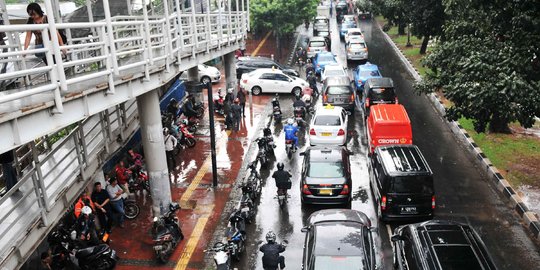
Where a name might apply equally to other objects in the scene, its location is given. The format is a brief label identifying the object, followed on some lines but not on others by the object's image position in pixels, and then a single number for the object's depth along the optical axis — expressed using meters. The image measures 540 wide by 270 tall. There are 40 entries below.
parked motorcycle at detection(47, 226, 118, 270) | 10.40
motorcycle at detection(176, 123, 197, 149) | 17.79
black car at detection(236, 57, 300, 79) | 29.45
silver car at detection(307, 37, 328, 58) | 34.37
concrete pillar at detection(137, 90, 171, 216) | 12.22
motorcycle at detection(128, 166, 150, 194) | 14.02
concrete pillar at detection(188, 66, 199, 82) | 23.33
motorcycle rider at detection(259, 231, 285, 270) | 9.73
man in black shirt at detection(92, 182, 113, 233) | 11.75
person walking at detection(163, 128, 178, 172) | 15.92
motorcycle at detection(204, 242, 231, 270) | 9.67
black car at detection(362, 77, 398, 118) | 20.59
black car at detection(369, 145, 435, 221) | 11.91
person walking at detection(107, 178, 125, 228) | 12.33
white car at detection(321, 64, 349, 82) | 26.00
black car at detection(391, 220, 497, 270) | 8.60
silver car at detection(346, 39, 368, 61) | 33.22
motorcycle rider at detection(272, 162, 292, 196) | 13.32
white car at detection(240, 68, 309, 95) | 25.45
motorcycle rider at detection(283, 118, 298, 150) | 17.19
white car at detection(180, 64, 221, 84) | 27.57
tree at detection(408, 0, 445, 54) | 24.55
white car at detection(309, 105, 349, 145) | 17.23
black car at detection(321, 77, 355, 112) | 21.45
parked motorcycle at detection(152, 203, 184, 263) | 10.94
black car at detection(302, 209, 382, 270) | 8.91
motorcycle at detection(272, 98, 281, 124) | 21.08
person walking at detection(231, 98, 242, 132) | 19.80
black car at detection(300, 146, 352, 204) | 13.02
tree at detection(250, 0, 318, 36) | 34.62
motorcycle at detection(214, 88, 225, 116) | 22.38
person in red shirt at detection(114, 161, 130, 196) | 13.47
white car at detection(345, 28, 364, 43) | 37.64
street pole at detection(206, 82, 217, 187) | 14.38
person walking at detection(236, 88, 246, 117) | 21.59
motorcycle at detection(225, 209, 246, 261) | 10.88
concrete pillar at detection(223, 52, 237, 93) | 23.89
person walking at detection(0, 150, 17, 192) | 9.17
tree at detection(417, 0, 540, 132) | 11.31
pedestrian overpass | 6.71
